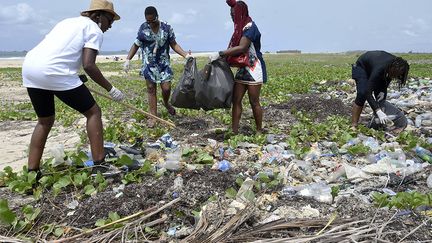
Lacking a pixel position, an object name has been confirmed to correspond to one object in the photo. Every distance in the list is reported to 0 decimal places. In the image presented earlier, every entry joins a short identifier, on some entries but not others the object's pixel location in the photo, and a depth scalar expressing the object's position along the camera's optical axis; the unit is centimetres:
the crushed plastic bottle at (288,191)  350
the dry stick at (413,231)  268
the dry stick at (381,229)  268
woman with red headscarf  531
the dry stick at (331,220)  275
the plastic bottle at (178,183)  358
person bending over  562
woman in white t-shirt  366
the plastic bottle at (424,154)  455
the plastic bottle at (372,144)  486
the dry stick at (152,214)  304
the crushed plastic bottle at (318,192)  337
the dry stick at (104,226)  286
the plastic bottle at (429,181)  376
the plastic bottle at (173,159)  409
